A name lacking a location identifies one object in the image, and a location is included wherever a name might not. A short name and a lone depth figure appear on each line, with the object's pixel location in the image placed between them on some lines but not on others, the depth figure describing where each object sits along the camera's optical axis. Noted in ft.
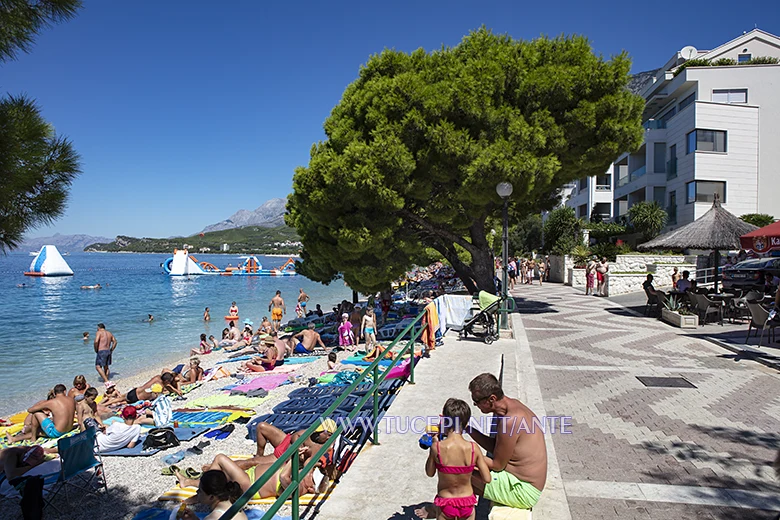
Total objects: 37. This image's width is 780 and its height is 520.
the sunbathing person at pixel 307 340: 47.88
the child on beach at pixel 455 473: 10.37
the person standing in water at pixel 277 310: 68.12
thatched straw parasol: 48.65
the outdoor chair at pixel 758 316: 33.32
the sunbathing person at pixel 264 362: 41.50
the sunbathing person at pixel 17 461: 20.02
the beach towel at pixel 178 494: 18.44
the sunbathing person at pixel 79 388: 31.76
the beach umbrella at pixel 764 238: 38.86
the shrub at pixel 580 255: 88.58
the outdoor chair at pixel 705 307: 43.21
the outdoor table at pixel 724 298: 45.06
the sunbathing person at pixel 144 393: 34.63
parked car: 56.85
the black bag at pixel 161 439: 24.22
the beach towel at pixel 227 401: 31.29
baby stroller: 36.81
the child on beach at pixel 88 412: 27.09
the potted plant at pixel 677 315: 42.47
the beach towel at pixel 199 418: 27.58
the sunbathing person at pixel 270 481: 15.62
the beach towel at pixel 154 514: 16.34
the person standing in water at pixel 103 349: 46.19
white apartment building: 88.07
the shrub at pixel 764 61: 97.28
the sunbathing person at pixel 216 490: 11.73
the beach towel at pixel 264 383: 35.03
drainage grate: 24.88
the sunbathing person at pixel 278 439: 17.33
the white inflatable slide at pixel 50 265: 273.54
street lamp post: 36.04
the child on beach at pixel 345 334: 48.55
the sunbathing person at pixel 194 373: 39.83
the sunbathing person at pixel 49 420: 27.45
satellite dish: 123.85
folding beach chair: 18.65
